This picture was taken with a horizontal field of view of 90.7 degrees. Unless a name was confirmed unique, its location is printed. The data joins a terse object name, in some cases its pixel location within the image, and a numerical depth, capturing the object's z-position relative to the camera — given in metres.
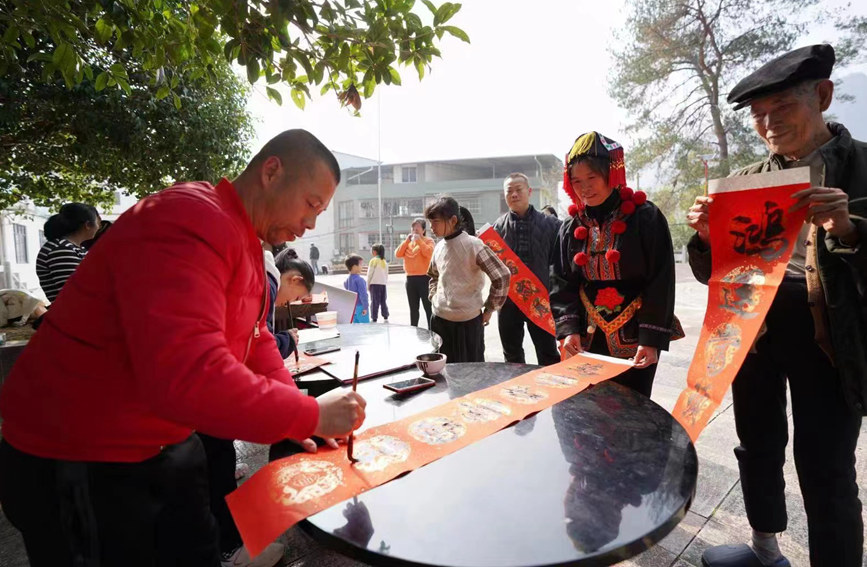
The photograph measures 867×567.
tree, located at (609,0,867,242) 11.82
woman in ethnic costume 1.85
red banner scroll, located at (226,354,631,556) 0.94
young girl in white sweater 3.31
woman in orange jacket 6.49
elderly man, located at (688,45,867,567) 1.32
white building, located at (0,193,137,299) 11.41
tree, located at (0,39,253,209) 4.57
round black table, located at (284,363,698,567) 0.81
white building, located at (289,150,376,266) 36.50
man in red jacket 0.77
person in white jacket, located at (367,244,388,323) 7.70
